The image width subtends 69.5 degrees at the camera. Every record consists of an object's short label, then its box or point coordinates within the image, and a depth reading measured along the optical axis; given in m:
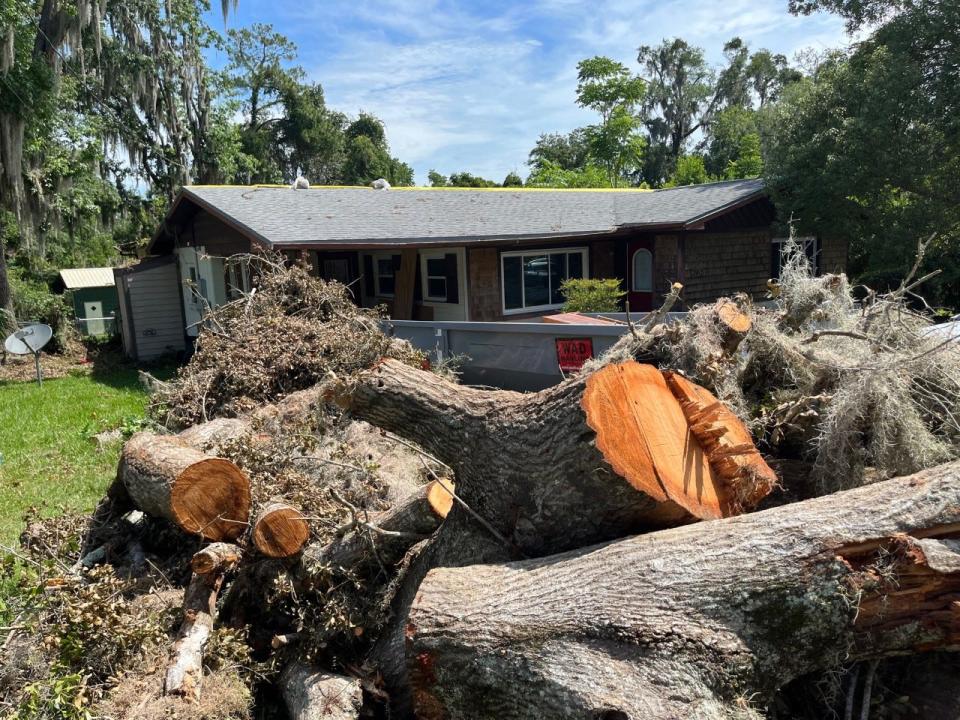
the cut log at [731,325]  4.67
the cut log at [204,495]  4.39
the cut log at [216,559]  4.01
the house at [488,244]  14.64
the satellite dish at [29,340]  13.47
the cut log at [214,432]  6.13
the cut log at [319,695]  3.44
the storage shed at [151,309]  17.44
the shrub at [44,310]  18.91
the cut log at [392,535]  3.98
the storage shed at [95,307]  22.89
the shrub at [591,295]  13.81
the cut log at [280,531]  4.11
